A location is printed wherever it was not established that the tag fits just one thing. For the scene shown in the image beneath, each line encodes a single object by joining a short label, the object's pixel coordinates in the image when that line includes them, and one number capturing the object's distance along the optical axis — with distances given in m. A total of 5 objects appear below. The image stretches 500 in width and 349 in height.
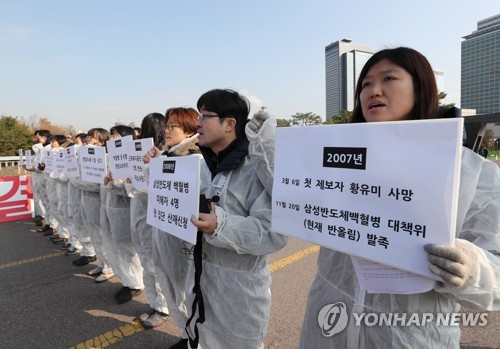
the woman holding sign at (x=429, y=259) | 0.90
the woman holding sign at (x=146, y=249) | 3.06
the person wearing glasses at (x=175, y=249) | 2.33
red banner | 7.60
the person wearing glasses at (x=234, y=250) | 1.68
